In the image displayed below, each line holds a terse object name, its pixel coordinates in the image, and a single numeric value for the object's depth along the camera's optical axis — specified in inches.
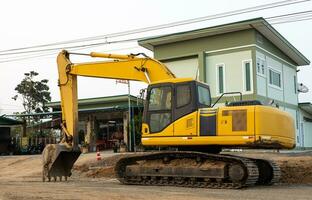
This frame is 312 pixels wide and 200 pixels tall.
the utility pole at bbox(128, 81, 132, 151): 1456.7
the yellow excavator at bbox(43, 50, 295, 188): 614.5
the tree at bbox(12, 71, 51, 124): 3043.8
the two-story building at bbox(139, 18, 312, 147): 1409.9
